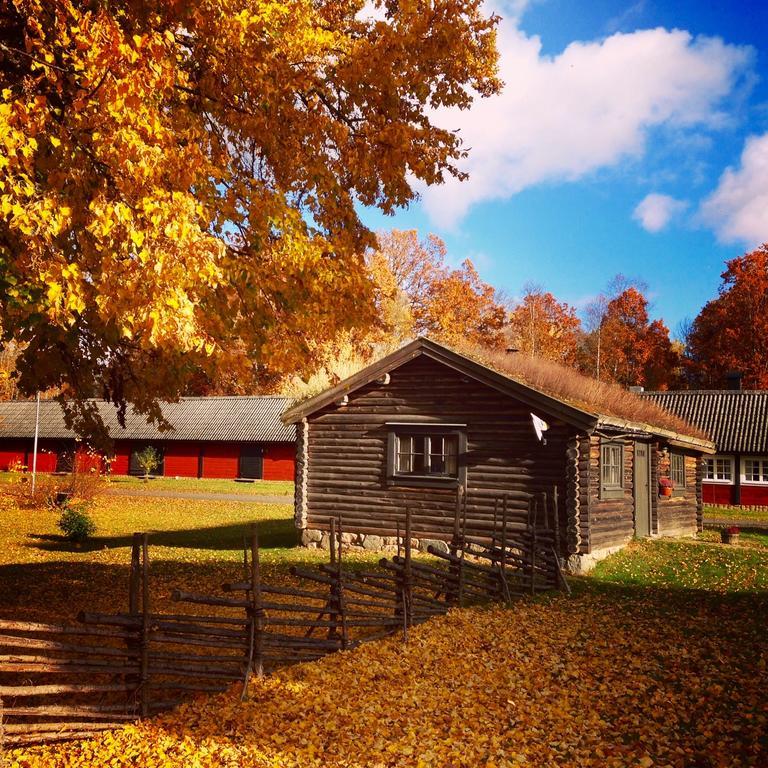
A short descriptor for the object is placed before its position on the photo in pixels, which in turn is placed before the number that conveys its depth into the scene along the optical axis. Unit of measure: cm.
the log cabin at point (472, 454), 1614
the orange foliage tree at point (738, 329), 4306
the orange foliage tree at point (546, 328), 5197
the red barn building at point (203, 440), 4112
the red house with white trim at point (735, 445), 2995
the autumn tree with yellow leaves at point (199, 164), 630
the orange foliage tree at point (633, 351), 5072
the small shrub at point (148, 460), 4123
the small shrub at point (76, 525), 1983
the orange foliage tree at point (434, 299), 4544
